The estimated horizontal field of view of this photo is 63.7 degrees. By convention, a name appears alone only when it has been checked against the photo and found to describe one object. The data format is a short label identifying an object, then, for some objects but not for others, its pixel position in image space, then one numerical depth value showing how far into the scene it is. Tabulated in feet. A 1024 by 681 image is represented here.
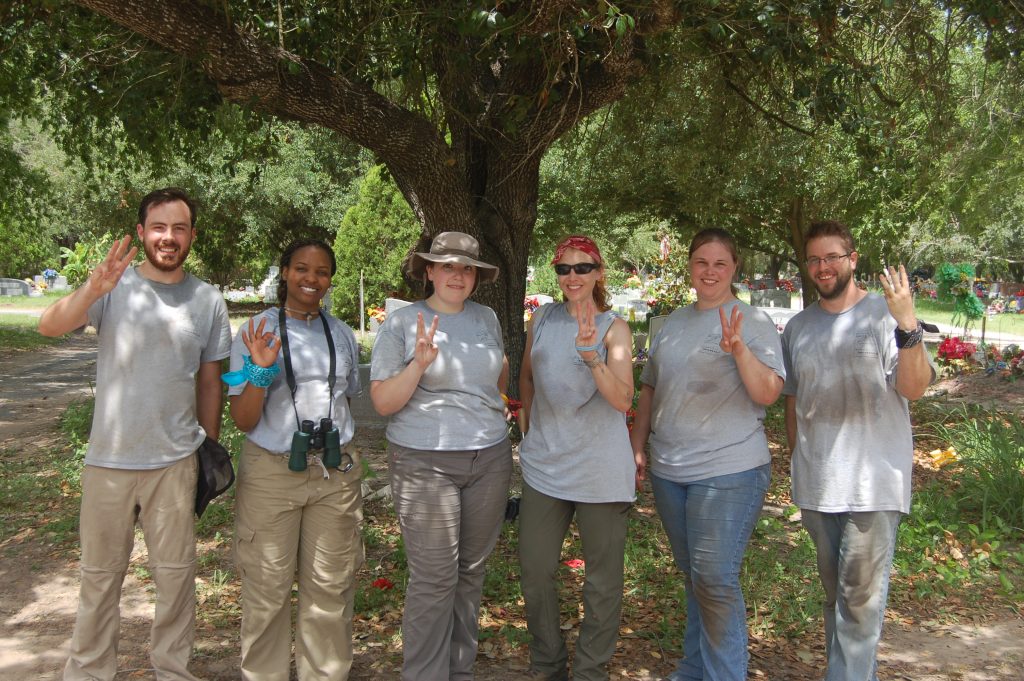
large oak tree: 16.15
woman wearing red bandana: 10.58
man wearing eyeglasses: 9.82
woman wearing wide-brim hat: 10.48
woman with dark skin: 10.30
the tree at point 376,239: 61.16
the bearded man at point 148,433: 10.09
